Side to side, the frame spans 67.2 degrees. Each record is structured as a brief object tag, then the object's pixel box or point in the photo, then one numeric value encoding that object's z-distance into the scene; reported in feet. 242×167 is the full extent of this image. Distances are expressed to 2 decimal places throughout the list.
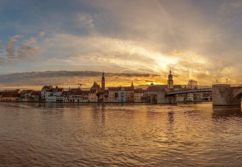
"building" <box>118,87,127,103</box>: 338.45
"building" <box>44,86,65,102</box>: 356.07
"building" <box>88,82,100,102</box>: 341.05
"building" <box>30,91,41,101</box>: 375.28
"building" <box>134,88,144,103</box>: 343.32
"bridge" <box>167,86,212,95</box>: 212.53
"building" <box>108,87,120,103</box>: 338.77
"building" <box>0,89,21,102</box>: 387.03
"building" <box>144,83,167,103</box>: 290.59
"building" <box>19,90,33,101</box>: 379.56
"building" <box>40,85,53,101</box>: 378.69
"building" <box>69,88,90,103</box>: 340.62
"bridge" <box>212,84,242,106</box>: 179.61
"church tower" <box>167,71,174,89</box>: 428.98
